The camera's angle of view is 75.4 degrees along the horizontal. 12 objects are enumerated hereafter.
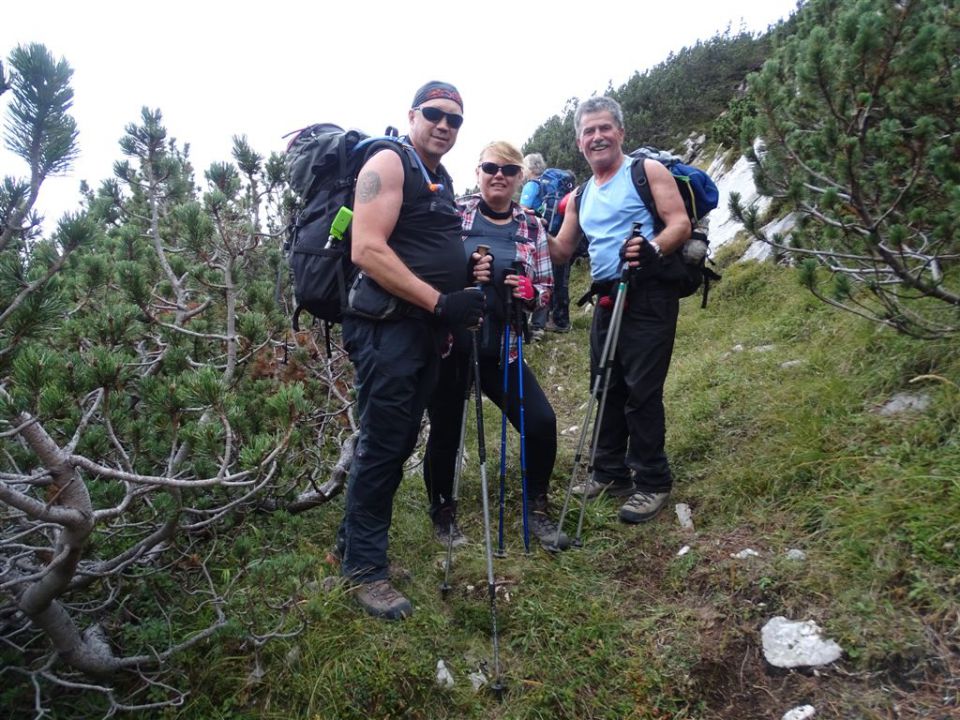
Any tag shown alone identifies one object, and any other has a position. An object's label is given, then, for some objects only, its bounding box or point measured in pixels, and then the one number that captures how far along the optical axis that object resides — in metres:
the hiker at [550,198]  8.72
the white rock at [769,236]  8.02
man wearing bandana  3.17
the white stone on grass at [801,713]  2.67
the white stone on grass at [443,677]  3.08
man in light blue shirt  4.13
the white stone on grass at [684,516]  4.20
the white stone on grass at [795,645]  2.87
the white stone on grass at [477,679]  3.12
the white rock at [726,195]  10.10
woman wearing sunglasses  4.15
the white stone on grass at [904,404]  4.02
